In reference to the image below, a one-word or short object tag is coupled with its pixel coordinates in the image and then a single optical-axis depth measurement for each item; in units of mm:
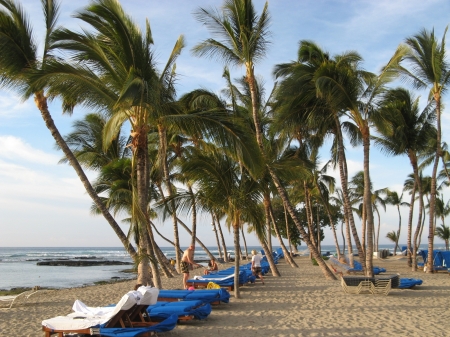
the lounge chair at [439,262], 19000
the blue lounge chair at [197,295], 9062
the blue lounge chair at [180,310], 7414
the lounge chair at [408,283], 12219
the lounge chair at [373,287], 11320
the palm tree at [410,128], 18578
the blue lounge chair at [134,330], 5991
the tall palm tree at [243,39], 13883
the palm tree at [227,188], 10812
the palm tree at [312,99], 14836
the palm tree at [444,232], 42781
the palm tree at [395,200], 42269
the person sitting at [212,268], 15348
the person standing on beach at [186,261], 11922
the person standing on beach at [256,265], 15105
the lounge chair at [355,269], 17188
